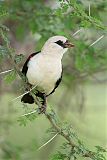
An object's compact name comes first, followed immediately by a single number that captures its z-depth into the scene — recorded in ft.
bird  21.17
